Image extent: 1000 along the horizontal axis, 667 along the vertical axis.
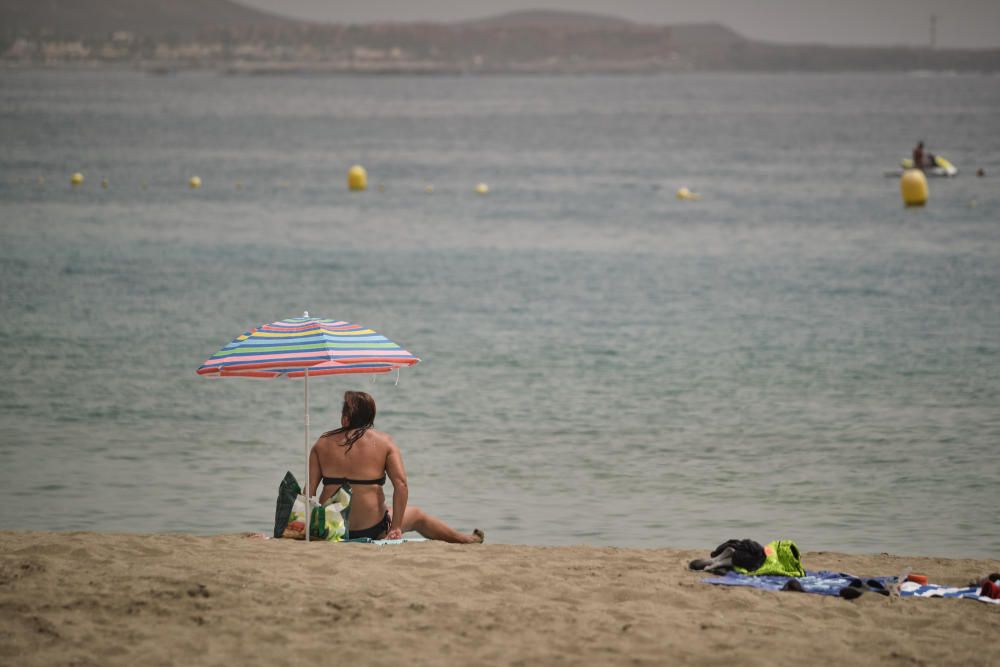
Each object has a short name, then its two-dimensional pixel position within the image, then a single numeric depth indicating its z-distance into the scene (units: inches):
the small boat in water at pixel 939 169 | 4409.5
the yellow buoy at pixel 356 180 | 4212.6
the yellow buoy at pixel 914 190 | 3590.1
